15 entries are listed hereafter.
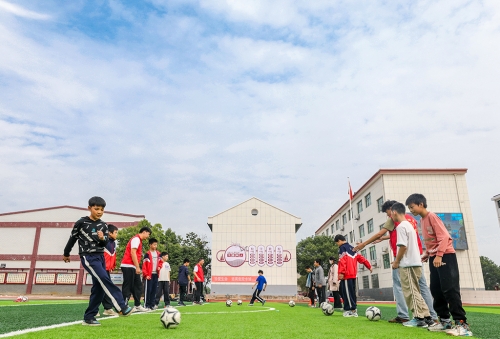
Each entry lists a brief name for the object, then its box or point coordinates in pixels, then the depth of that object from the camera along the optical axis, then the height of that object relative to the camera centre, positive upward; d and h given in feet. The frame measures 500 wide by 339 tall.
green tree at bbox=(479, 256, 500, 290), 241.55 -6.04
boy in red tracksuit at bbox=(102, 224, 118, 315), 25.73 +1.22
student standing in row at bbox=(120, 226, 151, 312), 25.26 -0.02
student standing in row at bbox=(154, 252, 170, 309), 35.50 -0.97
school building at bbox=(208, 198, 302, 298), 109.50 +5.55
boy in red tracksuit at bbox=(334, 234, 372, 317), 26.13 -0.60
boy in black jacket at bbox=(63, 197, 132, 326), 15.79 +0.76
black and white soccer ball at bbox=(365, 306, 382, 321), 21.54 -2.98
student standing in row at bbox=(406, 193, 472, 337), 14.61 -0.24
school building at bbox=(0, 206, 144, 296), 130.21 +5.81
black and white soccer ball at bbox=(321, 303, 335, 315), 26.25 -3.22
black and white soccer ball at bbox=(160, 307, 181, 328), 15.07 -2.20
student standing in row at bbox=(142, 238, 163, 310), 31.01 -0.53
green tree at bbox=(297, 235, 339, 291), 151.74 +6.49
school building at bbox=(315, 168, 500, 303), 109.70 +17.88
